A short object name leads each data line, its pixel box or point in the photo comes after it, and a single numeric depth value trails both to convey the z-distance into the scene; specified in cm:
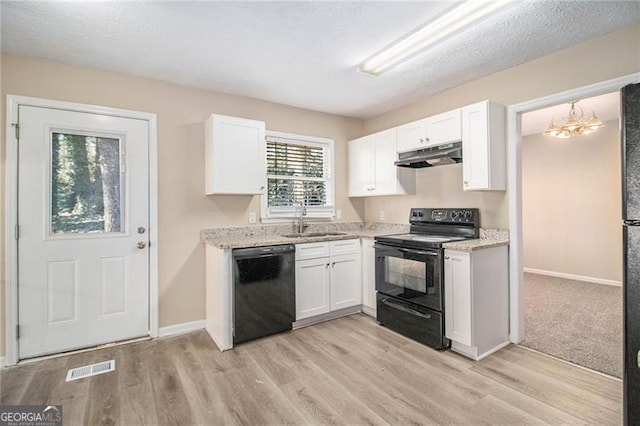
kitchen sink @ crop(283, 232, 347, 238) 359
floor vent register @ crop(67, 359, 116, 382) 234
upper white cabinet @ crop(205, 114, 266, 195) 307
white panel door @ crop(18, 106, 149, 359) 256
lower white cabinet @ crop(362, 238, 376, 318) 350
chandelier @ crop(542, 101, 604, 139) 388
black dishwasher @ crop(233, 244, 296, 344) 280
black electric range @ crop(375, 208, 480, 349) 272
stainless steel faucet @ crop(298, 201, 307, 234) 375
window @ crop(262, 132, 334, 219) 379
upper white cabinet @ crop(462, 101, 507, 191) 274
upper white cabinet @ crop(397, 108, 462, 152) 296
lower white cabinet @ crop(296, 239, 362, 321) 322
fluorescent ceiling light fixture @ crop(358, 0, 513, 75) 194
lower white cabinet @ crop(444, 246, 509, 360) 255
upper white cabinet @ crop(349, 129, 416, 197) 364
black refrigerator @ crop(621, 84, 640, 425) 134
